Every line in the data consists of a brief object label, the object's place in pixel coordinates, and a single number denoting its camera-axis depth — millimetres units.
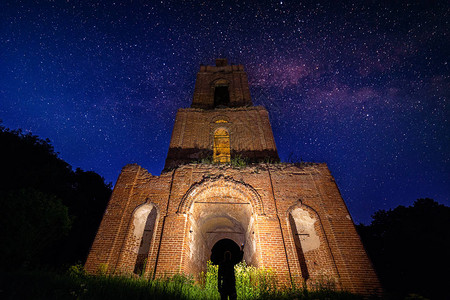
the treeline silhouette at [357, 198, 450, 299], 14953
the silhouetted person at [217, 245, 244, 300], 4832
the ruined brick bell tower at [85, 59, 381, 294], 7062
